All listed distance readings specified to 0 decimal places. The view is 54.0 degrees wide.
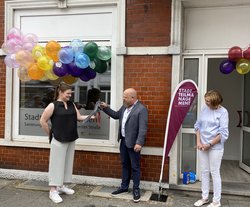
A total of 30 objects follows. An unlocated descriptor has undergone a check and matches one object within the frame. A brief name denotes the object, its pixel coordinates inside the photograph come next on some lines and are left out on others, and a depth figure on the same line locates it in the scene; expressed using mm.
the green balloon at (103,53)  3898
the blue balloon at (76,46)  3801
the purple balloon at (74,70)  3780
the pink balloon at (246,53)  3544
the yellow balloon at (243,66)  3607
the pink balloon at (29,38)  3938
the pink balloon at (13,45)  3884
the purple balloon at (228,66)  3733
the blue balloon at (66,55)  3701
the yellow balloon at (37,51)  3816
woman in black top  3681
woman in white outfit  3421
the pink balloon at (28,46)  3893
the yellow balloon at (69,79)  4107
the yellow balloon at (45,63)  3738
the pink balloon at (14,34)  3927
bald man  3624
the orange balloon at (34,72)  3813
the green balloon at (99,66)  3923
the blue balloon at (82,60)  3687
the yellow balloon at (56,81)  4374
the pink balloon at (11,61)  3896
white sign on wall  4284
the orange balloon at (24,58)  3824
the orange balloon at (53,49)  3776
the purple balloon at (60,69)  3796
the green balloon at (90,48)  3776
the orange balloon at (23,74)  3981
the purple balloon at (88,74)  3933
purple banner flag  3761
